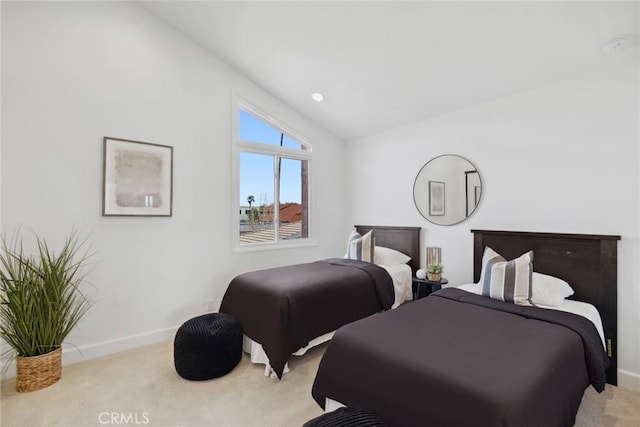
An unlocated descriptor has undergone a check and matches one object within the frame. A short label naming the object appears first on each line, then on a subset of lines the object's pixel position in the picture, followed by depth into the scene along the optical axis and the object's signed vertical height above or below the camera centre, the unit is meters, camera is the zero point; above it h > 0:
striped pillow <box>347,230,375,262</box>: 3.80 -0.43
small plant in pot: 3.29 -0.64
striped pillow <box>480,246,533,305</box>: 2.29 -0.51
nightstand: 3.29 -0.81
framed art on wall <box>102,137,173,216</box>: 2.88 +0.35
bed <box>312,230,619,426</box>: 1.25 -0.71
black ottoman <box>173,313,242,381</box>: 2.32 -1.07
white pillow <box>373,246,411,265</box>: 3.86 -0.55
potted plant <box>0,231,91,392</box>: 2.19 -0.74
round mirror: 3.29 +0.29
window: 3.88 +0.46
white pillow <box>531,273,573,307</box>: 2.32 -0.60
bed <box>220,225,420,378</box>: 2.41 -0.80
